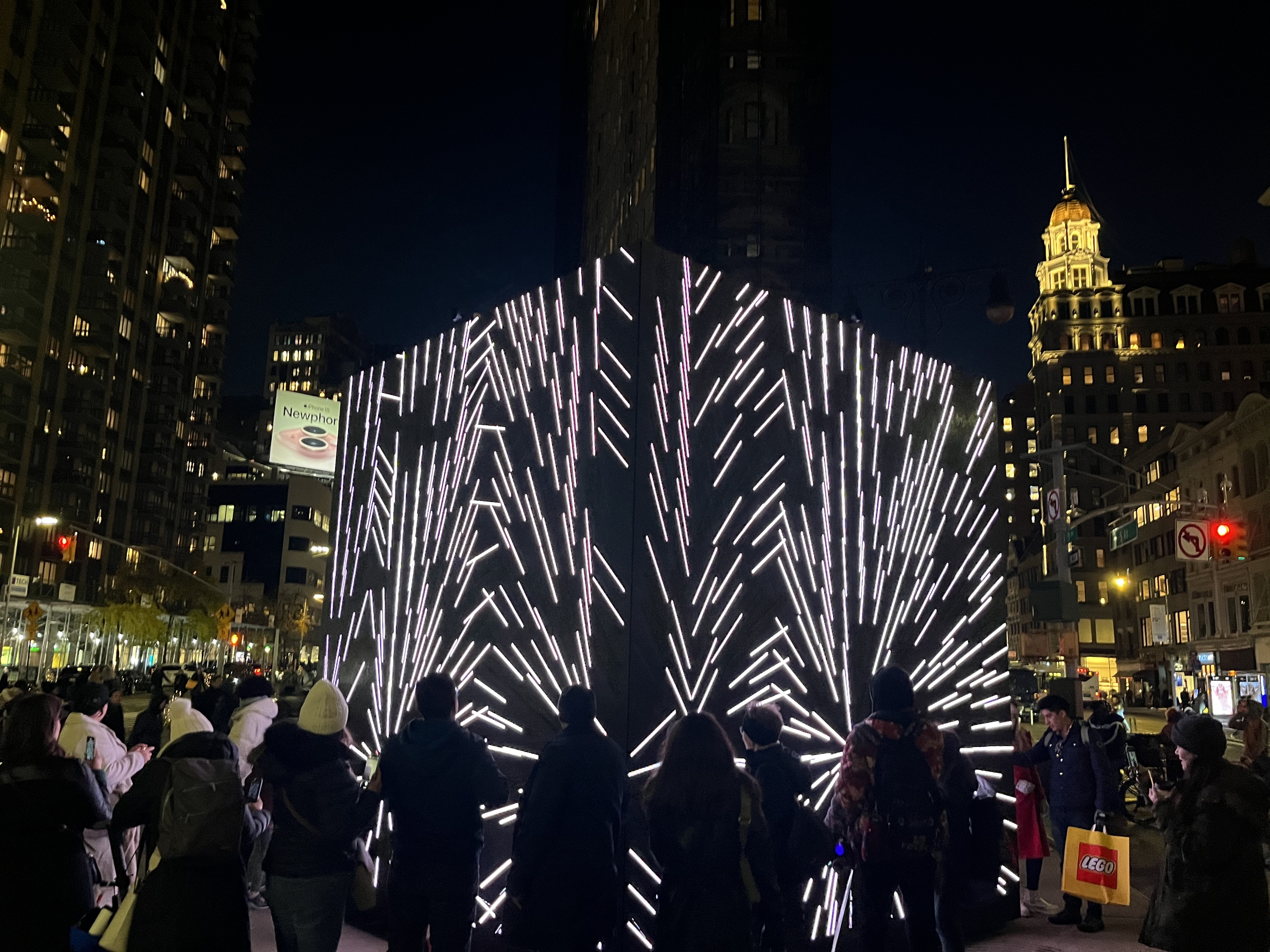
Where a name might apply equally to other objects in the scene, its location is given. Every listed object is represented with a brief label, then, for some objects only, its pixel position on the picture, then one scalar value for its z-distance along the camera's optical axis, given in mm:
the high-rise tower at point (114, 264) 53625
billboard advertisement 35625
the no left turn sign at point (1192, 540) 20359
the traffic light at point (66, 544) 25891
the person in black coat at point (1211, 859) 4742
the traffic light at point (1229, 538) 18906
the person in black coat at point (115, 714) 10781
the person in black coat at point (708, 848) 4438
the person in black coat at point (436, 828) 4746
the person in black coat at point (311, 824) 4555
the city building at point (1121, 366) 83750
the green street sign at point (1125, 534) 20344
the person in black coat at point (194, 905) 4145
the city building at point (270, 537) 95625
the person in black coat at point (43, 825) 4418
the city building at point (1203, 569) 46719
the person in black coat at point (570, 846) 4531
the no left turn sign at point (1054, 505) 20328
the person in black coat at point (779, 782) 5055
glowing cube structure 6793
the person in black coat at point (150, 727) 10375
